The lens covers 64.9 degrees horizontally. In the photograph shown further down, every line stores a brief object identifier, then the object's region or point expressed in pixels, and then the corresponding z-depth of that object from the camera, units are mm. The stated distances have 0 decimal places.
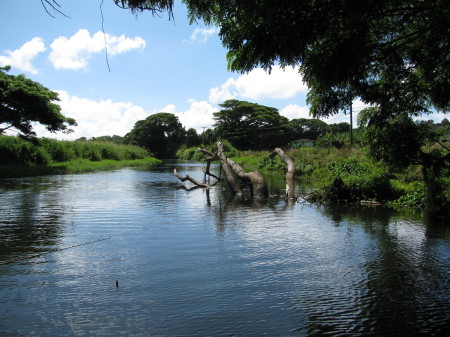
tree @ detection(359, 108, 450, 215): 10227
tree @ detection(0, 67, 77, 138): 25531
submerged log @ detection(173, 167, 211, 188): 22281
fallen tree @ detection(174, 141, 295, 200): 17750
